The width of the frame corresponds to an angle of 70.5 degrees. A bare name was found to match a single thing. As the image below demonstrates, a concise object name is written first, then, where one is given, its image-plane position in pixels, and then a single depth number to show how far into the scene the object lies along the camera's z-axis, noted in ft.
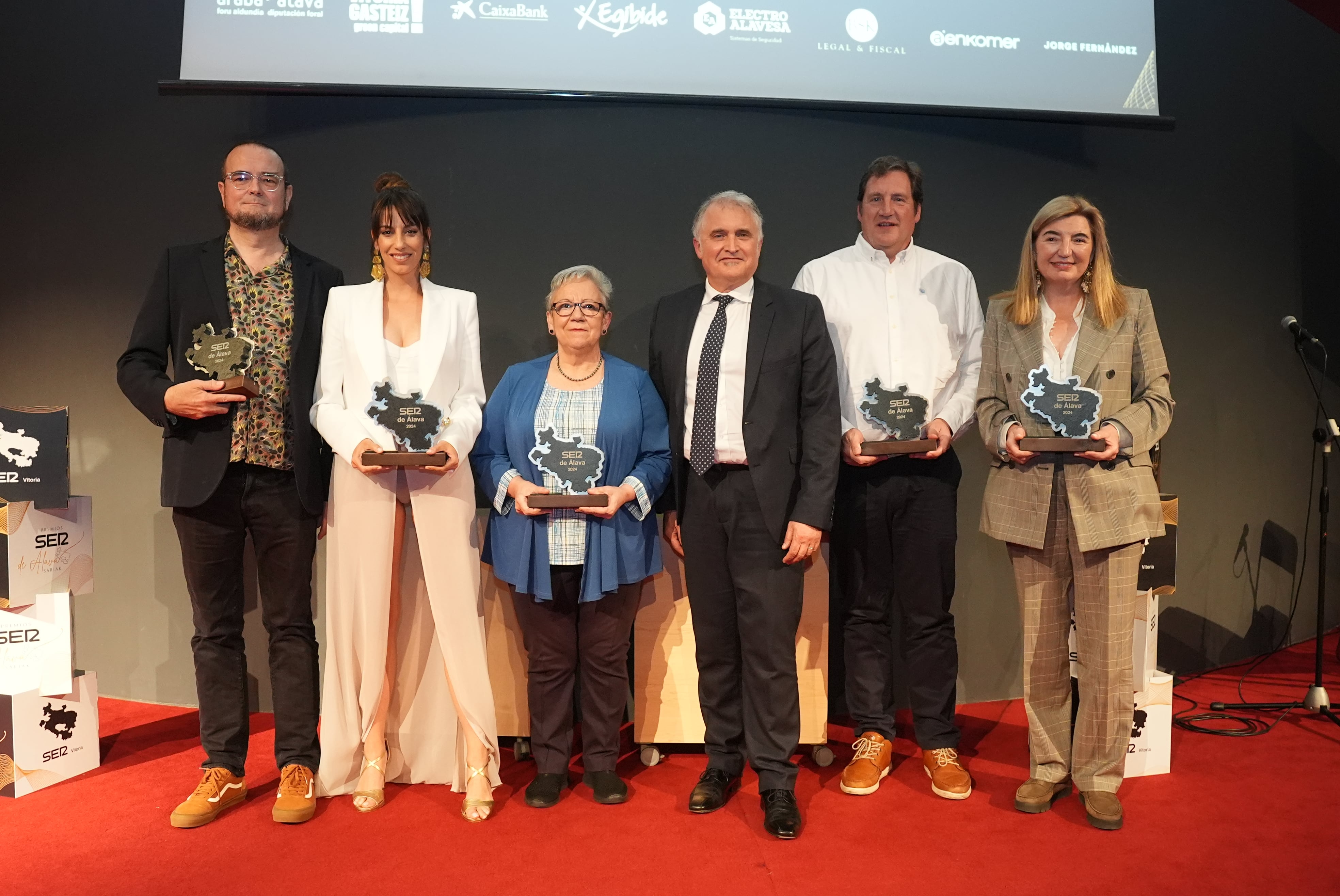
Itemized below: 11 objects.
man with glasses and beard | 9.20
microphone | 12.34
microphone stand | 12.10
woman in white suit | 9.31
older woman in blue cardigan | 9.52
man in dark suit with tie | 9.28
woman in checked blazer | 9.10
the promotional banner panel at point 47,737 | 10.05
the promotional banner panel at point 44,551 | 10.36
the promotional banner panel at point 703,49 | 12.38
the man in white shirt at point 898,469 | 10.10
